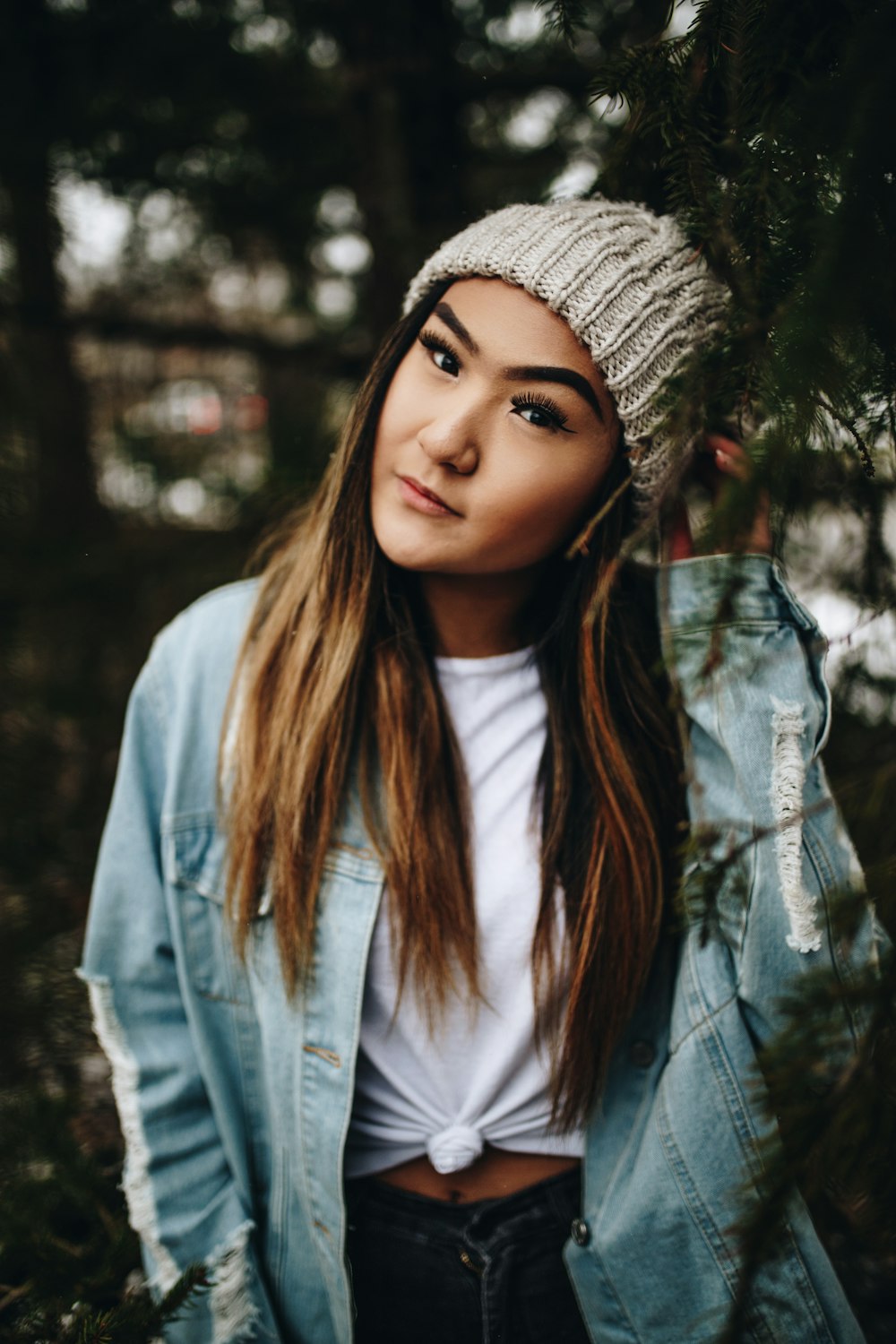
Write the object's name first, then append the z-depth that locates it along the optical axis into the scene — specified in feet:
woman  4.20
